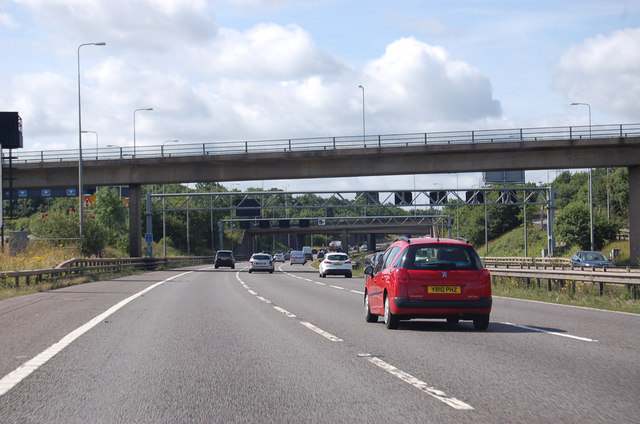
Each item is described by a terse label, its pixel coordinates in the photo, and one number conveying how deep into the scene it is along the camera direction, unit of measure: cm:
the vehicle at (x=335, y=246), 12950
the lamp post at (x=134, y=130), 6237
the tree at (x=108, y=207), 9281
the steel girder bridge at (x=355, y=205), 6625
